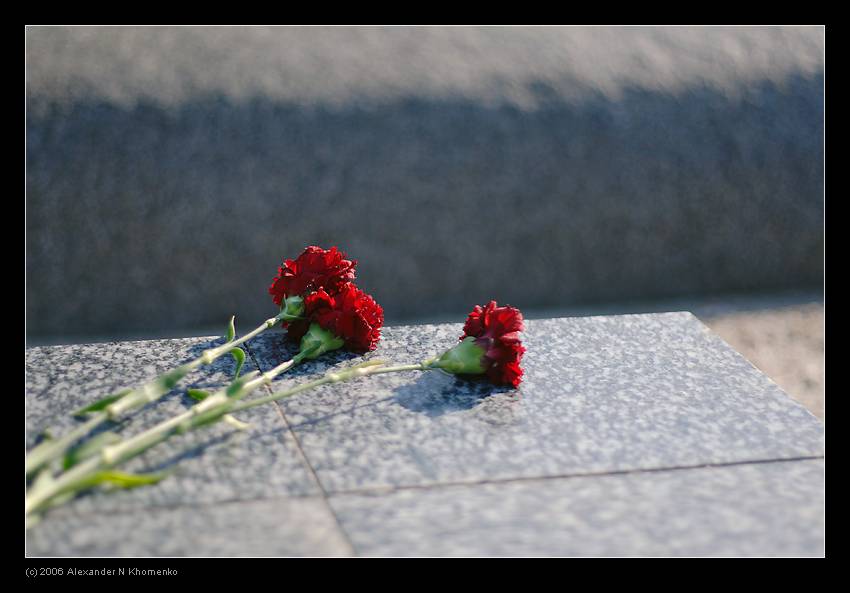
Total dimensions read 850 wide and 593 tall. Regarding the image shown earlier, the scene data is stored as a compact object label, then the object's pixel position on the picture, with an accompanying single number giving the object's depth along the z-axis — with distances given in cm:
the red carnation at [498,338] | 168
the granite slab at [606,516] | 156
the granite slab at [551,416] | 163
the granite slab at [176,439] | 159
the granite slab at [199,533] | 154
